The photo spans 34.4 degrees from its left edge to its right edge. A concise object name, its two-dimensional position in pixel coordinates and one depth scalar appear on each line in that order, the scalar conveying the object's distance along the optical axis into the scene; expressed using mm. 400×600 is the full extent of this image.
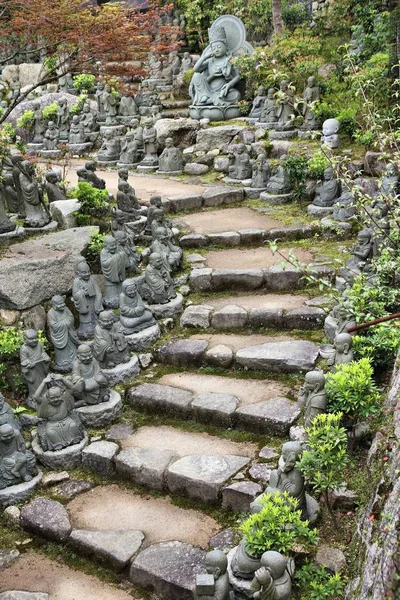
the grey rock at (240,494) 6852
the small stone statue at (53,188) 13477
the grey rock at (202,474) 7164
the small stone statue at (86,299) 10156
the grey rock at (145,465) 7574
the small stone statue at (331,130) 15406
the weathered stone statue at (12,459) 7590
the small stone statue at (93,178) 14367
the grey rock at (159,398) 8625
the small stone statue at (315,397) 6793
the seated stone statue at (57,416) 8016
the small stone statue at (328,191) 13659
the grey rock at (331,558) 5609
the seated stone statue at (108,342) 9227
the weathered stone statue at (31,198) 12052
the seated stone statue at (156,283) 10672
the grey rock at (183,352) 9609
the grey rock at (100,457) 7945
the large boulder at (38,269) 9930
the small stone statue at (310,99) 17297
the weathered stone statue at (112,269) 10719
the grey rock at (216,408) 8195
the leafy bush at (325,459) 5836
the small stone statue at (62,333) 9508
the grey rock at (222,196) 15500
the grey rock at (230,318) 10273
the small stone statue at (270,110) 18359
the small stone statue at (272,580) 5004
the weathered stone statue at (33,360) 8844
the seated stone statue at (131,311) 10023
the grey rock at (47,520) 7109
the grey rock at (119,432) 8398
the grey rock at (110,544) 6605
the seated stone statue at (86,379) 8547
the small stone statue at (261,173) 15750
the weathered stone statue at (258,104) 19547
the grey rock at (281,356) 8812
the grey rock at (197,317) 10461
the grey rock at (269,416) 7766
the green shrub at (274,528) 5445
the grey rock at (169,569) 6152
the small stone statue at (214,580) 5250
